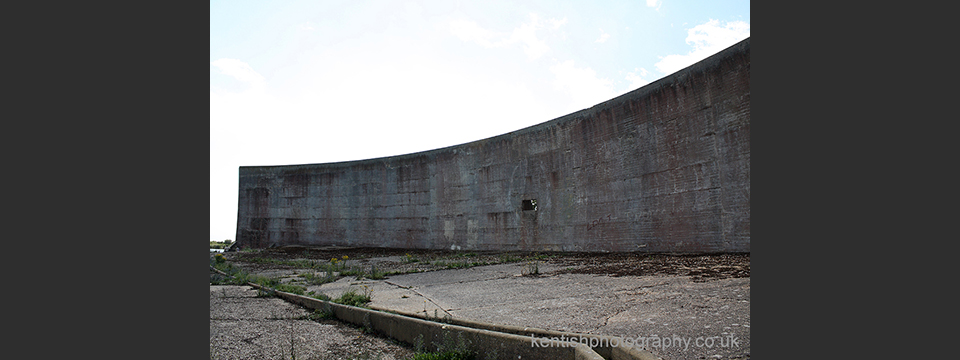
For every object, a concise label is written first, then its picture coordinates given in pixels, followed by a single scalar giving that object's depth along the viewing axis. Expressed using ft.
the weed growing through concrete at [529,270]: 21.15
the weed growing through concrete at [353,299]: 13.72
